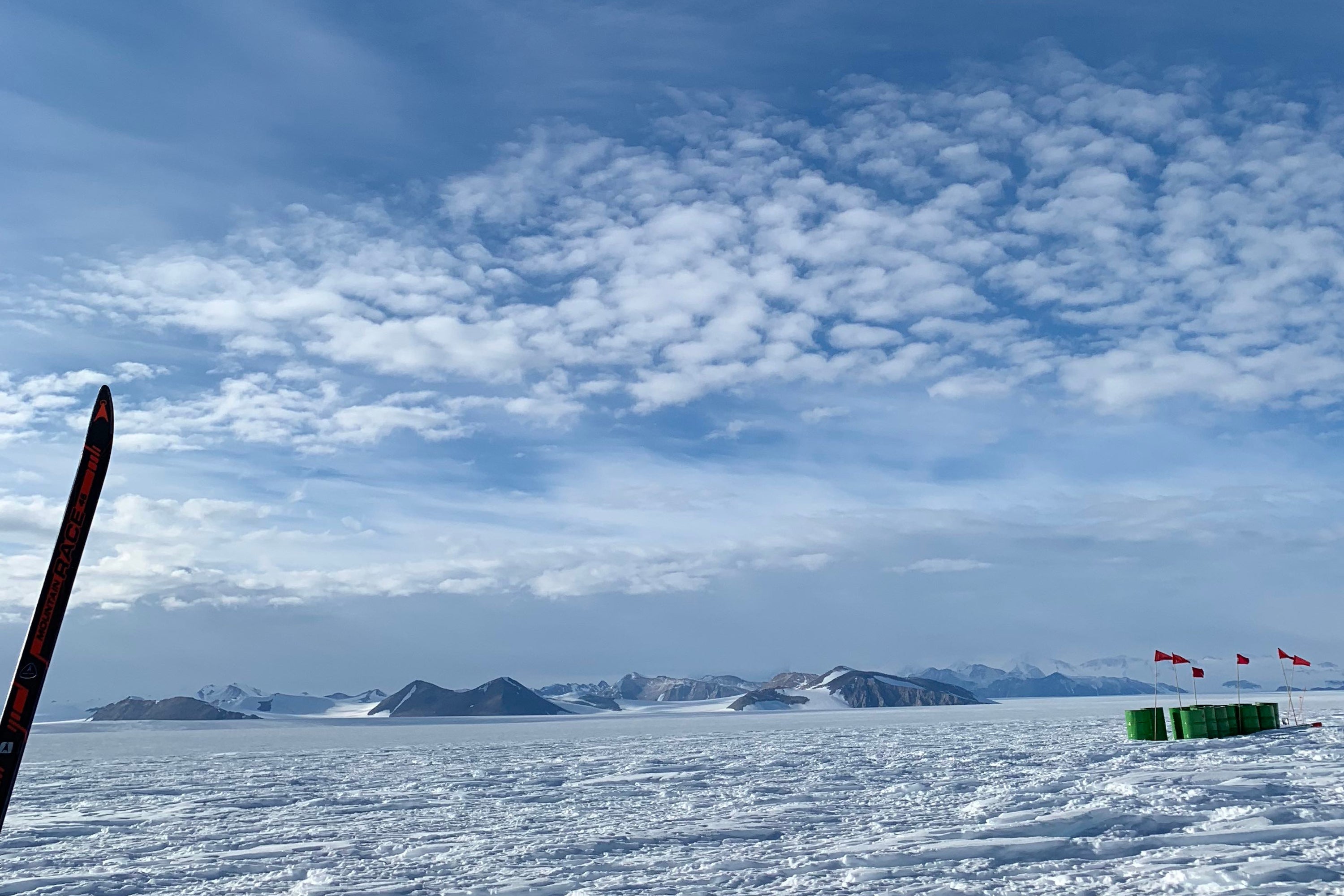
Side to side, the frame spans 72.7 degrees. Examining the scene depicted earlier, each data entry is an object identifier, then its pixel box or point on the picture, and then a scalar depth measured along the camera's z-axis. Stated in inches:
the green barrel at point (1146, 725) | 1425.9
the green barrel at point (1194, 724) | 1386.6
